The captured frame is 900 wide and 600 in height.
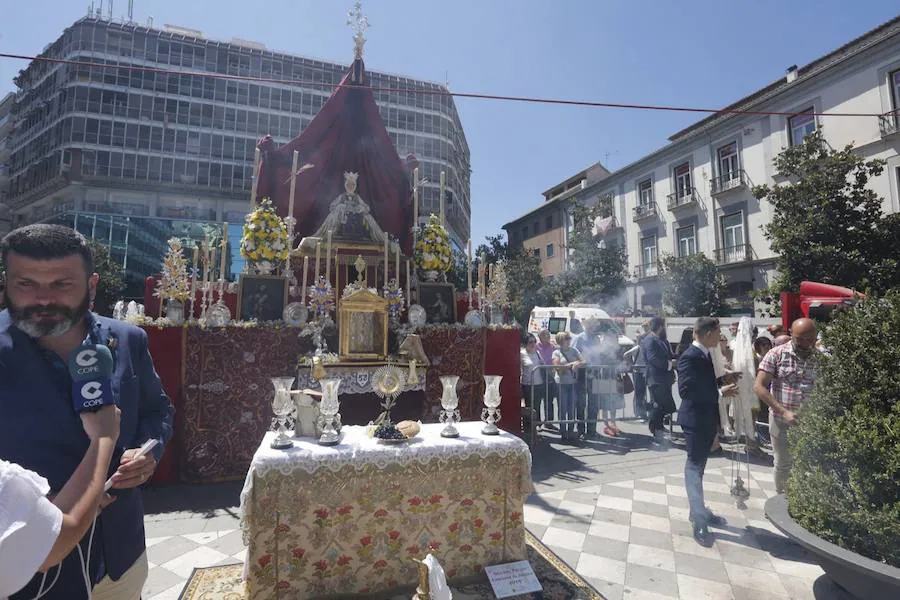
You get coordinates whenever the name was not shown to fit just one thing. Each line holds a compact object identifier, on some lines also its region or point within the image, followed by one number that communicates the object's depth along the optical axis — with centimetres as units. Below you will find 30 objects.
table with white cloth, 290
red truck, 819
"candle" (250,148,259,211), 680
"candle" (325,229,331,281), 607
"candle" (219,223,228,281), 559
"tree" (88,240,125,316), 2373
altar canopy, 728
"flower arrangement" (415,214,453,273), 688
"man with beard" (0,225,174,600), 146
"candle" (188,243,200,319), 550
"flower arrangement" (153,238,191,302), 530
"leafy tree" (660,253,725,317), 2134
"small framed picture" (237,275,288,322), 578
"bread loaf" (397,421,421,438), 342
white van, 1618
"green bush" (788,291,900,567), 257
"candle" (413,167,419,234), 750
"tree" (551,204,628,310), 2667
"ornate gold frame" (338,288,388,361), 557
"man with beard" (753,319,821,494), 417
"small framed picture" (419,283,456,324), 672
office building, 3353
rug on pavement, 313
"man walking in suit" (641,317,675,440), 722
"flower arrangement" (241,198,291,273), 595
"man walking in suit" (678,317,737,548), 416
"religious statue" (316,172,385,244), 671
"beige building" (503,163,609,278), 3569
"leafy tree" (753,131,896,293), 1462
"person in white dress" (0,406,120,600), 93
